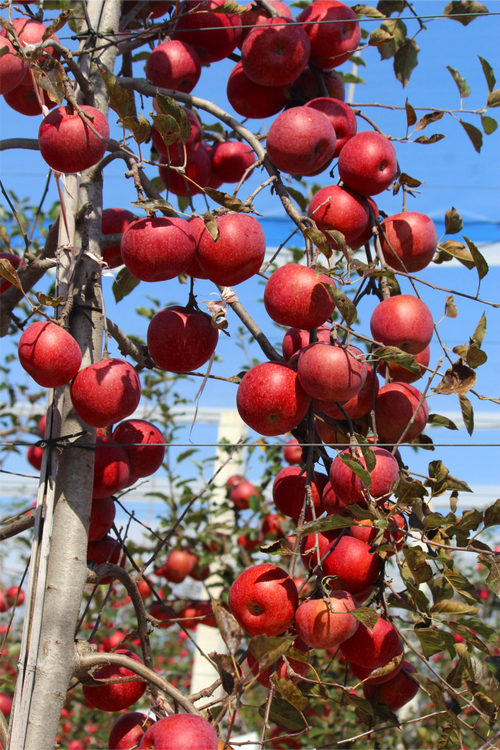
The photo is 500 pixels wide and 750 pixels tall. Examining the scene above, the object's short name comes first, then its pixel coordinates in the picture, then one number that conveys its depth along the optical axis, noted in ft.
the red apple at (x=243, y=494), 8.98
